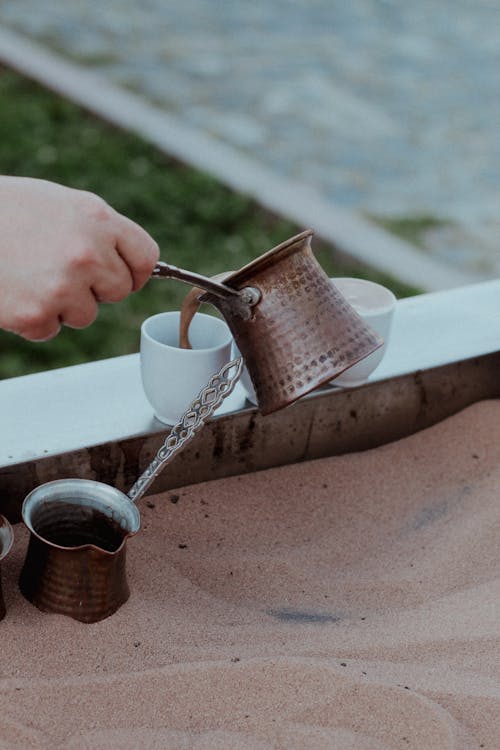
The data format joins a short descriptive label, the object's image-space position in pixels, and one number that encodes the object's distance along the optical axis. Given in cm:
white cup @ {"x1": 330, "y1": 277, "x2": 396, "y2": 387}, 111
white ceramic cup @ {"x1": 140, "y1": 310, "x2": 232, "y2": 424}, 103
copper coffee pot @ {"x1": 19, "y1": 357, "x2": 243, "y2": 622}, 95
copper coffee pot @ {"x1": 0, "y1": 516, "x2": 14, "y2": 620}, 95
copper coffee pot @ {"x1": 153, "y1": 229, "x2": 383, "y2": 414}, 97
